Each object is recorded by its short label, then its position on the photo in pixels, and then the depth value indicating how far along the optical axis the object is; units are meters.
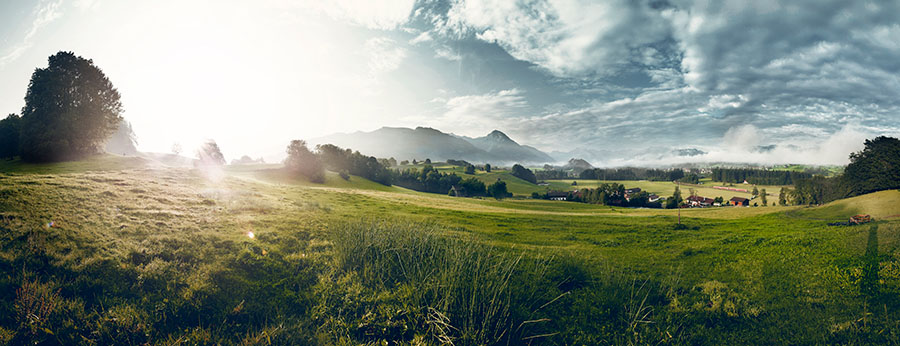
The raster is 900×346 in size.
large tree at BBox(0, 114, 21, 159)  25.36
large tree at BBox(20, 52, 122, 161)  23.00
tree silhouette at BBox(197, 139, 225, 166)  51.71
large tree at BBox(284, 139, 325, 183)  58.56
